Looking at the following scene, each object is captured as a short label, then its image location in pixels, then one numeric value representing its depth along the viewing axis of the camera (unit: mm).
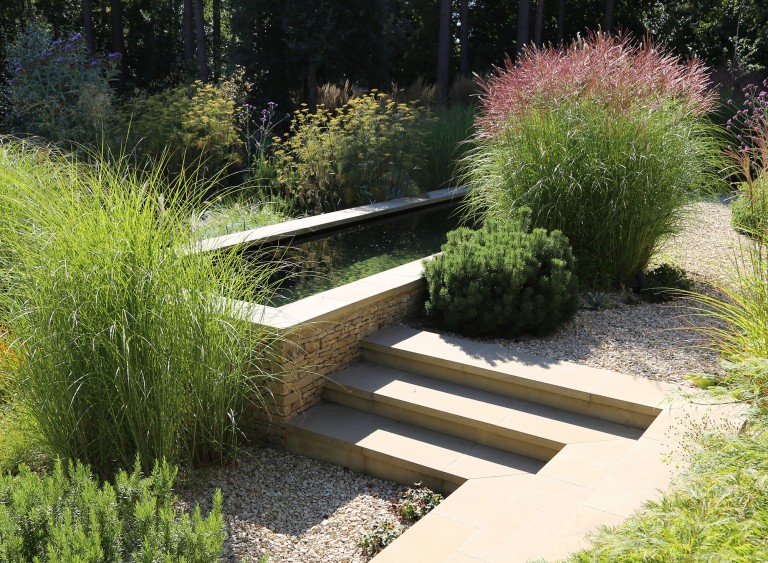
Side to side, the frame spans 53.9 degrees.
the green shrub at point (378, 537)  3297
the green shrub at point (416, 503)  3516
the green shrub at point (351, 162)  8305
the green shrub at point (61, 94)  9195
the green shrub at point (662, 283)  5641
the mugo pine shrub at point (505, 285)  4832
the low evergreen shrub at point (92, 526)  2234
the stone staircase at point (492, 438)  3057
